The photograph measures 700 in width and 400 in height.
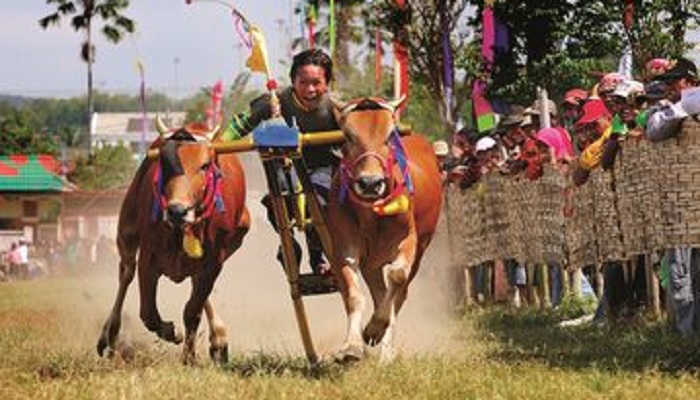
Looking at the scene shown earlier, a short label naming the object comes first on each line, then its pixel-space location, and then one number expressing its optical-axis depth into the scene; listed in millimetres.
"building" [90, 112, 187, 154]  154125
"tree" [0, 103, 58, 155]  78000
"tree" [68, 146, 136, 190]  72062
